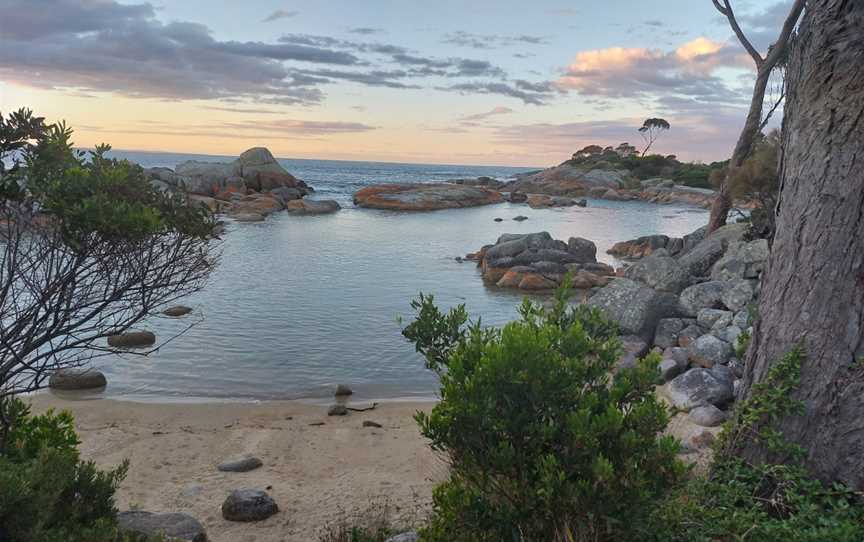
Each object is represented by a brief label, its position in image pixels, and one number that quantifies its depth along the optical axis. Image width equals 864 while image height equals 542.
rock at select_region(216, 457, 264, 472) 9.67
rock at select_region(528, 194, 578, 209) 62.97
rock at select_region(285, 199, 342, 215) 51.40
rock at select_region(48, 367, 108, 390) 12.75
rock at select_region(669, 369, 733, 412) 10.98
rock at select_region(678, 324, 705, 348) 13.99
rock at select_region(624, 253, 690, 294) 17.94
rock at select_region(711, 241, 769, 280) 15.87
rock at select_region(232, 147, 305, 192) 58.75
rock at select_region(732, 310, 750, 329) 13.25
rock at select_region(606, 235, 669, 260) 30.70
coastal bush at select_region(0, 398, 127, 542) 4.27
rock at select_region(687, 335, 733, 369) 12.40
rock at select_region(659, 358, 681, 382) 12.48
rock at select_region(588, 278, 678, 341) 14.92
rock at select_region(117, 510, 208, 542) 6.50
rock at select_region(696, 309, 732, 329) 13.91
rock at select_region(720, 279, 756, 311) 14.30
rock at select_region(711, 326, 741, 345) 12.83
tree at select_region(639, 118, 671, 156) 97.25
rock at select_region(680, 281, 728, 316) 15.36
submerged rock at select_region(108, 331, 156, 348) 15.64
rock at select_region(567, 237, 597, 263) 27.80
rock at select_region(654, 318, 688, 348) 14.40
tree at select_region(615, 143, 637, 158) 103.78
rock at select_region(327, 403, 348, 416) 11.91
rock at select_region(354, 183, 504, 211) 57.34
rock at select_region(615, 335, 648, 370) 13.57
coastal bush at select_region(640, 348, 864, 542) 5.02
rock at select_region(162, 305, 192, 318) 18.38
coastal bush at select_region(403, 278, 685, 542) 4.14
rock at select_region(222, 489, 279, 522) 8.06
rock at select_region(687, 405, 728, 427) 10.44
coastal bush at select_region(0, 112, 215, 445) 5.52
